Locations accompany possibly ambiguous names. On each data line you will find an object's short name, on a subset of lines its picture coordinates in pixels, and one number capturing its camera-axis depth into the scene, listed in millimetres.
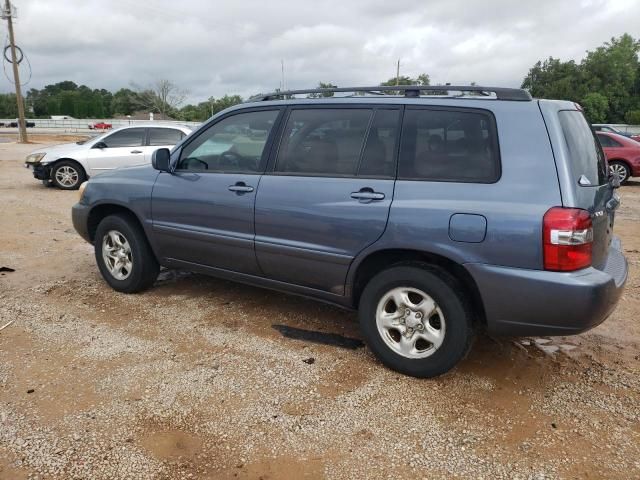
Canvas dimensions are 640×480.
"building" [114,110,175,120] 72712
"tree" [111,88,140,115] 90819
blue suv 2873
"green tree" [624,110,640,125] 48969
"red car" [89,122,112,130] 59906
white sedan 11461
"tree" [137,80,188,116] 74000
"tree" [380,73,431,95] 52884
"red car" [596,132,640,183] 13703
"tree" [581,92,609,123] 52406
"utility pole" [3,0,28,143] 28361
